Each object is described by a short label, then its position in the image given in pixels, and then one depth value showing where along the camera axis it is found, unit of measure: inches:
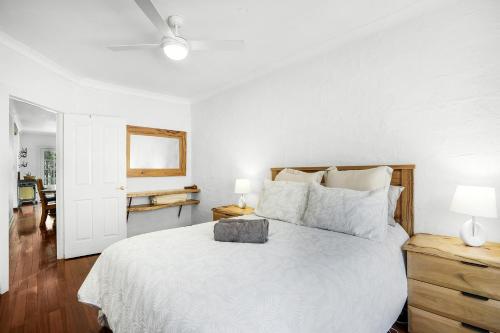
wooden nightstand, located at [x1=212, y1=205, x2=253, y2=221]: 121.3
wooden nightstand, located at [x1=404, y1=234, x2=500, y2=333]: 56.4
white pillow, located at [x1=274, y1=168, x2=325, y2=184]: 97.3
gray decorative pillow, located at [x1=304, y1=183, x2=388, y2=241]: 69.6
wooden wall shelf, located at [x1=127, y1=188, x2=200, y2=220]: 152.0
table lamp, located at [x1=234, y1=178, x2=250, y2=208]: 129.5
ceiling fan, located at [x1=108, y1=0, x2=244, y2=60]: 78.0
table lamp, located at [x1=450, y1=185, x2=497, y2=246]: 60.9
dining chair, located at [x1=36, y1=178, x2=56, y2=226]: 193.4
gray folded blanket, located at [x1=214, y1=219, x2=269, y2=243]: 66.6
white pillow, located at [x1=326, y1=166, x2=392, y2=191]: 79.0
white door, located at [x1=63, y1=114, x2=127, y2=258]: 132.5
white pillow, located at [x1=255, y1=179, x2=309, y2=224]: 89.3
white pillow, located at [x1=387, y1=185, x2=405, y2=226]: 81.0
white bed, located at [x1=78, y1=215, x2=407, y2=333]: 37.5
